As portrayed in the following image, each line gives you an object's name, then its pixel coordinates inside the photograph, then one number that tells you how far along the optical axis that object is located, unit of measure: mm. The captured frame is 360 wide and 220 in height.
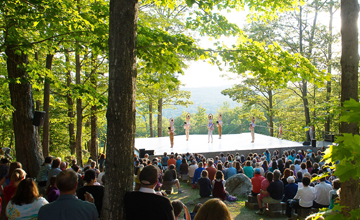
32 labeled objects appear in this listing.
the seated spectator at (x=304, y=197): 6609
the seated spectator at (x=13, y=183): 4559
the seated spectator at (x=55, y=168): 6230
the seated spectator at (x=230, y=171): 9969
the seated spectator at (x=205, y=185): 8008
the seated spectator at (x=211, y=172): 9617
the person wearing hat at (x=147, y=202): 2918
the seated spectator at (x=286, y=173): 7789
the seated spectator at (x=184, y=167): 11695
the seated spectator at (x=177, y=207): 3779
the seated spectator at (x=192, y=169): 11062
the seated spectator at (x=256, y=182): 8109
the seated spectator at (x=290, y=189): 7234
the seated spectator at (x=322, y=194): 6629
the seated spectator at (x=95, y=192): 3788
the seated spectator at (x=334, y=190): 6109
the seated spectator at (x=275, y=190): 7434
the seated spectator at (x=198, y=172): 9609
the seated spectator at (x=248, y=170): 10101
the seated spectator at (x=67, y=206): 2795
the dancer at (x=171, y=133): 18339
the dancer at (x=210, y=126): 19800
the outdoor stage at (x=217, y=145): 17094
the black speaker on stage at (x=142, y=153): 15531
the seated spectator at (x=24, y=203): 3750
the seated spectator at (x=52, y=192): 4781
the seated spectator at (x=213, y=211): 2268
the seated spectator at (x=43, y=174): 6840
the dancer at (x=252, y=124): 20594
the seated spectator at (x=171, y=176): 9555
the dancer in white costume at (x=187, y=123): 20389
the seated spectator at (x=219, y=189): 7798
